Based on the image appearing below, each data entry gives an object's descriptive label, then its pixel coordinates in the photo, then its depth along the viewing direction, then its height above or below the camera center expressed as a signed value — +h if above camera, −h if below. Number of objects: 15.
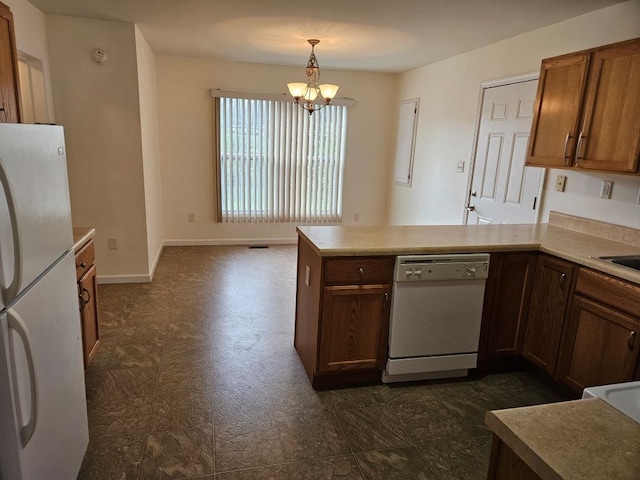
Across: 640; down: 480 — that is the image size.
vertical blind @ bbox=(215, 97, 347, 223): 5.62 -0.11
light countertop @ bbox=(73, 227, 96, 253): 2.30 -0.54
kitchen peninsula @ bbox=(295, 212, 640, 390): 2.35 -0.73
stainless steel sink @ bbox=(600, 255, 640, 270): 2.35 -0.51
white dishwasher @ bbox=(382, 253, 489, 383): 2.43 -0.93
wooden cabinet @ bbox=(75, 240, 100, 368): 2.35 -0.91
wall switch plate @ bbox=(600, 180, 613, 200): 2.83 -0.14
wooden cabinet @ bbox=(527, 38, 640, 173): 2.30 +0.34
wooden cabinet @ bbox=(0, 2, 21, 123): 2.19 +0.36
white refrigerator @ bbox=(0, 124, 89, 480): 1.14 -0.55
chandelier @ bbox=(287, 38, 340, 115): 3.68 +0.57
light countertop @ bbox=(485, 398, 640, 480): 0.73 -0.52
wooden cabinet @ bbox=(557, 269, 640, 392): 2.04 -0.86
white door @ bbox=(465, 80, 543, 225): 3.51 +0.00
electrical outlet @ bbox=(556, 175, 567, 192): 3.19 -0.12
